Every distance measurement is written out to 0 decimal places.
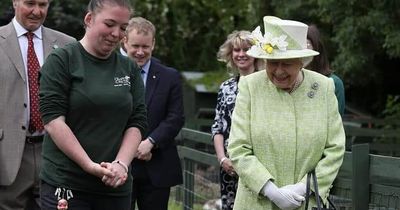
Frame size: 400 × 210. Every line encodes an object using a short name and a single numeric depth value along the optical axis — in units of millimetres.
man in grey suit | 6547
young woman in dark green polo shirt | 5461
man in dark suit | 7508
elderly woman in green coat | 5645
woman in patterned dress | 7527
